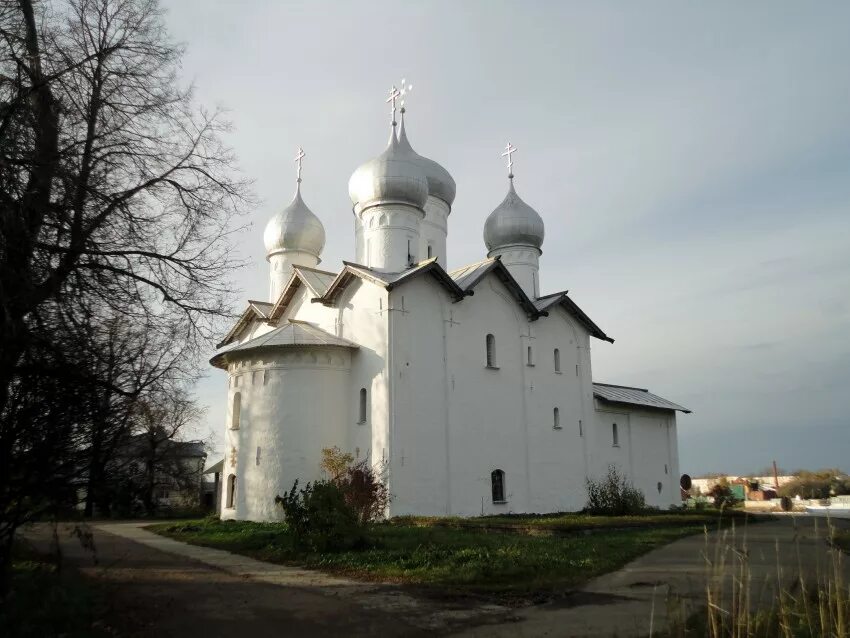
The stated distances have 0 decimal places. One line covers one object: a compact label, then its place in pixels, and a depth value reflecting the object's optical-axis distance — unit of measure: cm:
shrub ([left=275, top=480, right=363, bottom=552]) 1210
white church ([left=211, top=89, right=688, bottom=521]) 1977
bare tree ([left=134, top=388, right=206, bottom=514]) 3142
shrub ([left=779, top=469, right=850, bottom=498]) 4538
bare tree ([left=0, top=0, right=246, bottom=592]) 615
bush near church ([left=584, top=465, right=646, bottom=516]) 2097
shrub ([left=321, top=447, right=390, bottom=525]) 1611
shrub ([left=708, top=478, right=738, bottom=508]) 2661
